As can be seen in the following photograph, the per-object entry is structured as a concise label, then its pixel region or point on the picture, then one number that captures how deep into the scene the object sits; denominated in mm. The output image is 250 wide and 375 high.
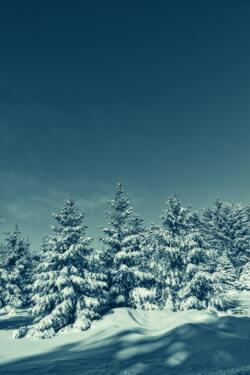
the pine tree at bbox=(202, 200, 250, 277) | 42406
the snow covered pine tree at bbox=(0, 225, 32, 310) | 35062
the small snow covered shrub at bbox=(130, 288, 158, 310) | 22891
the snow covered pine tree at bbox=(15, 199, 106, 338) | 19047
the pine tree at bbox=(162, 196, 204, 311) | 24203
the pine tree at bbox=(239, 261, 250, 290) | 37812
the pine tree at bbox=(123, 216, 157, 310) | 23016
